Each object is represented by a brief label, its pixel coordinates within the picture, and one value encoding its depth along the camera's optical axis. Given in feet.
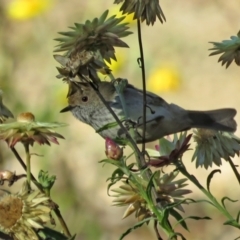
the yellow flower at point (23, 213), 7.32
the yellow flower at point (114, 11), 22.33
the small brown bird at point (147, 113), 10.98
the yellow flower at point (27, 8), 25.12
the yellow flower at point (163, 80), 24.95
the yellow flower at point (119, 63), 24.50
